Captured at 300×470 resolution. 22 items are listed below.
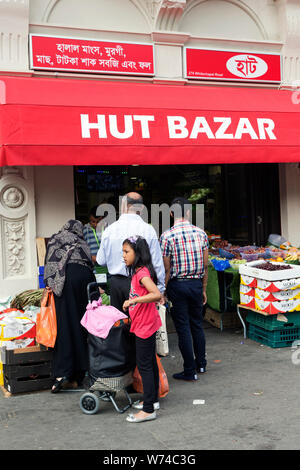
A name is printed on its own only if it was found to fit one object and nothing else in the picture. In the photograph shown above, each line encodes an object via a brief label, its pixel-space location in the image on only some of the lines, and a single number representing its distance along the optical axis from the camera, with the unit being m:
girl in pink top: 4.64
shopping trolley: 4.79
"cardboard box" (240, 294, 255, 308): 7.14
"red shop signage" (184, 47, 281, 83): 8.86
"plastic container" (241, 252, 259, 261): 8.14
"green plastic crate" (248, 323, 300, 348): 6.96
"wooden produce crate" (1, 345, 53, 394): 5.58
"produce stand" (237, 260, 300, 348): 6.79
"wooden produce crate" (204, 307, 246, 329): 8.09
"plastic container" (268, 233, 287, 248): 9.27
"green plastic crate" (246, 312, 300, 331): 6.91
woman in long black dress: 5.56
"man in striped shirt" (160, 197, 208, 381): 5.71
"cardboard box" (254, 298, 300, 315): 6.76
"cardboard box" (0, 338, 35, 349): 5.70
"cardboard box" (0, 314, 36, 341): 5.72
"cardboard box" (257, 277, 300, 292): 6.76
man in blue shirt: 7.76
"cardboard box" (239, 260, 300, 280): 6.75
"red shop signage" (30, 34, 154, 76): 7.89
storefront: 7.16
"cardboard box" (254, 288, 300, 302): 6.79
